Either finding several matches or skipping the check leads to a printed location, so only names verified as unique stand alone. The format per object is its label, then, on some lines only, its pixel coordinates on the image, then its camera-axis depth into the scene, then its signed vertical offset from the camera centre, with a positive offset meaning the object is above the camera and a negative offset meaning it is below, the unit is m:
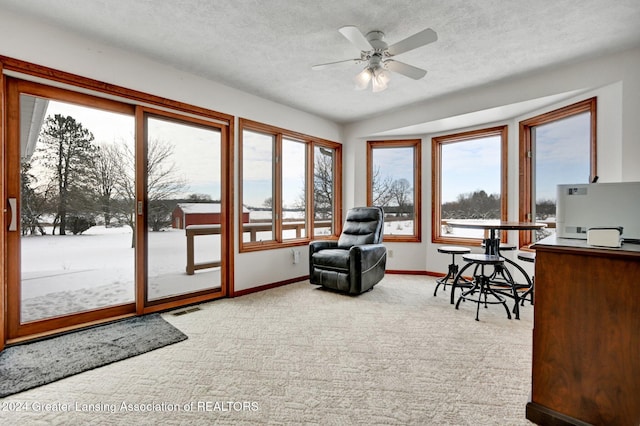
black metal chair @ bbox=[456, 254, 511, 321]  3.04 -0.55
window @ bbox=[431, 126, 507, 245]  4.39 +0.46
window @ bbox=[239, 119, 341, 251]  4.09 +0.37
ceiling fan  2.21 +1.28
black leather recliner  3.70 -0.59
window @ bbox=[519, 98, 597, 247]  3.33 +0.65
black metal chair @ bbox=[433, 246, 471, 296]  3.84 -0.54
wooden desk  1.35 -0.60
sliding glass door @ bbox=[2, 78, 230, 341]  2.47 +0.02
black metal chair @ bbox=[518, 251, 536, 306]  3.25 -0.53
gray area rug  1.93 -1.05
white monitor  1.64 +0.01
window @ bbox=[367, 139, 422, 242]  5.10 +0.44
